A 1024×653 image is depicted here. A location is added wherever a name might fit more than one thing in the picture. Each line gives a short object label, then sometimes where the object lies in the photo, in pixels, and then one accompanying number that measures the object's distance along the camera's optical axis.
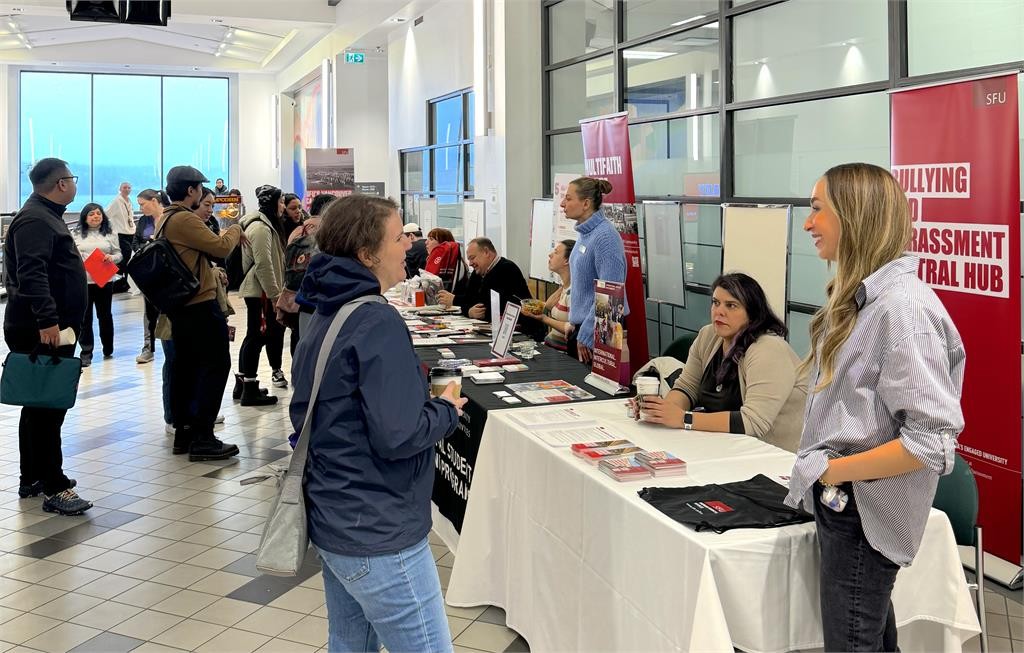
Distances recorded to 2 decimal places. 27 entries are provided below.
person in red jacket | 7.63
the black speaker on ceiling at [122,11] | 8.43
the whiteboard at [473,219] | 8.69
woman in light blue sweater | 4.88
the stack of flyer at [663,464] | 2.53
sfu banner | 3.32
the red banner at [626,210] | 5.66
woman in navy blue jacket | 1.84
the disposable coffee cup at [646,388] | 3.06
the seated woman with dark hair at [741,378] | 3.04
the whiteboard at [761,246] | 4.51
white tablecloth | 2.05
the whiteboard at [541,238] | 7.28
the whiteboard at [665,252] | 5.80
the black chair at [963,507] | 2.57
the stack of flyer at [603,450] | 2.65
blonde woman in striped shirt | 1.79
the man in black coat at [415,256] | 8.51
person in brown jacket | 5.21
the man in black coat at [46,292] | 4.25
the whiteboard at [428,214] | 11.09
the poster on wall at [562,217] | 6.70
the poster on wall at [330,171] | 12.58
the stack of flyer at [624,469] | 2.49
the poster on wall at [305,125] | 16.67
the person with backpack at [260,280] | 6.75
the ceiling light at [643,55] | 6.45
